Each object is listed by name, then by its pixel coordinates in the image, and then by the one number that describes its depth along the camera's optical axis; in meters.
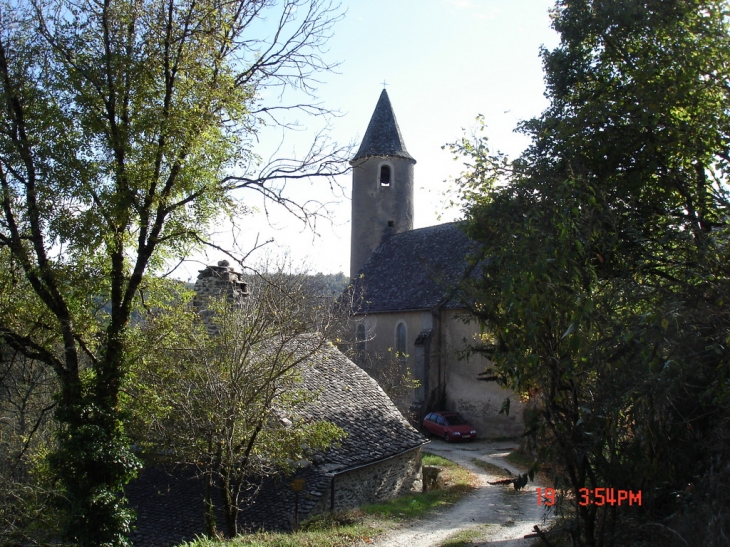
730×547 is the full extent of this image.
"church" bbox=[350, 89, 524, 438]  25.02
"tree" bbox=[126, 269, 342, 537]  8.74
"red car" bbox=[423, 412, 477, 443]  23.95
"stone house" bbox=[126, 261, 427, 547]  10.66
